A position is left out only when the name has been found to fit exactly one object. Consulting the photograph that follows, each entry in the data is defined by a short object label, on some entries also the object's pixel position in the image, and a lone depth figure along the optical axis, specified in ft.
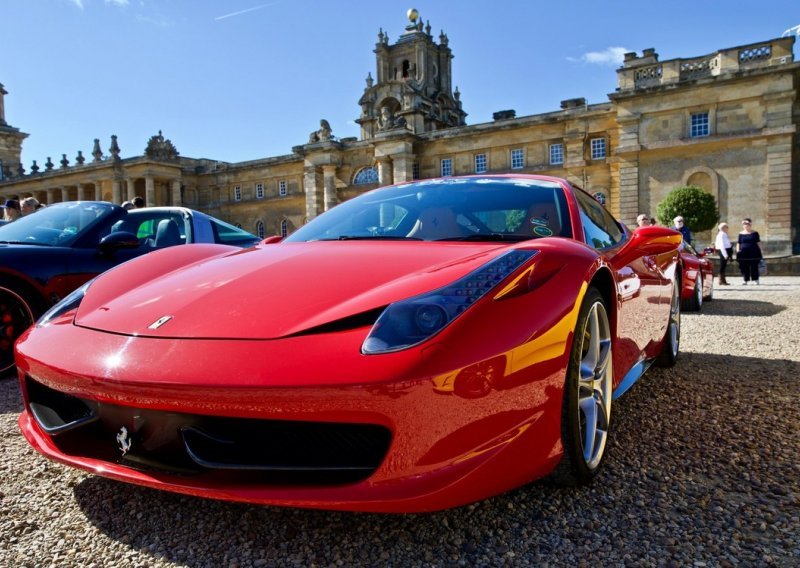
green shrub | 91.20
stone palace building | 98.48
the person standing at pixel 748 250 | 46.14
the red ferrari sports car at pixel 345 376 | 5.00
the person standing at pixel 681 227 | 39.01
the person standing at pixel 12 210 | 28.90
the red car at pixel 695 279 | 24.90
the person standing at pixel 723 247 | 47.47
